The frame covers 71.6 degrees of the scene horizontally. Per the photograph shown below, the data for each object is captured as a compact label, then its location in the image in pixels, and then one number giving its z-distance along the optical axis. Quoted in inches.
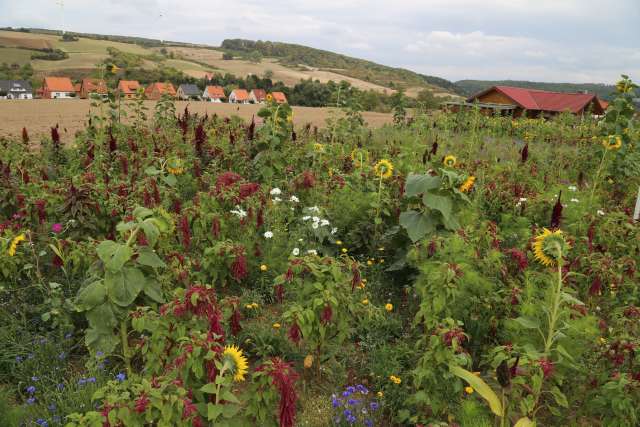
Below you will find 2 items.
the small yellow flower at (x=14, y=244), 128.6
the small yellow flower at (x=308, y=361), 116.6
